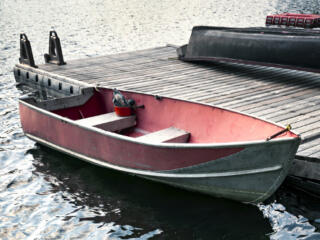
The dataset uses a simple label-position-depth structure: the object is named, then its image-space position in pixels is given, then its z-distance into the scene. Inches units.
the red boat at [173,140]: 230.8
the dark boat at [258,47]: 395.5
